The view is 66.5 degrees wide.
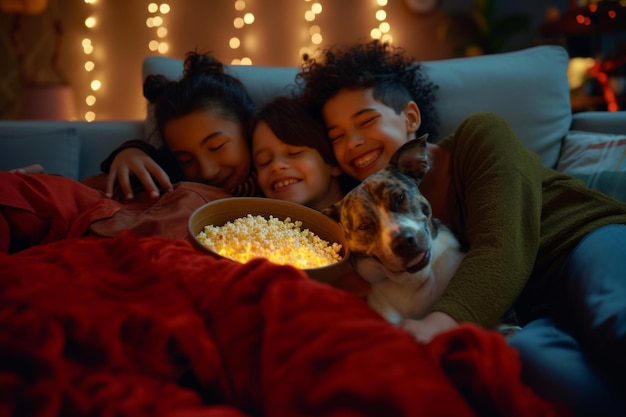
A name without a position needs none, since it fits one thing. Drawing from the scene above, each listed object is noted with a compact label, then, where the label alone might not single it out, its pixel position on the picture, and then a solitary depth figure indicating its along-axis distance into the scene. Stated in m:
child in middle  1.60
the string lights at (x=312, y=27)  4.54
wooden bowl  1.27
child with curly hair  0.85
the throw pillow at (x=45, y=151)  1.96
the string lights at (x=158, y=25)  4.24
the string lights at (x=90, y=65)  4.17
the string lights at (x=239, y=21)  4.37
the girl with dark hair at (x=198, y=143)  1.72
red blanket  0.62
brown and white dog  1.11
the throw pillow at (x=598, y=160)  1.80
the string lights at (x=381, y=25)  4.65
